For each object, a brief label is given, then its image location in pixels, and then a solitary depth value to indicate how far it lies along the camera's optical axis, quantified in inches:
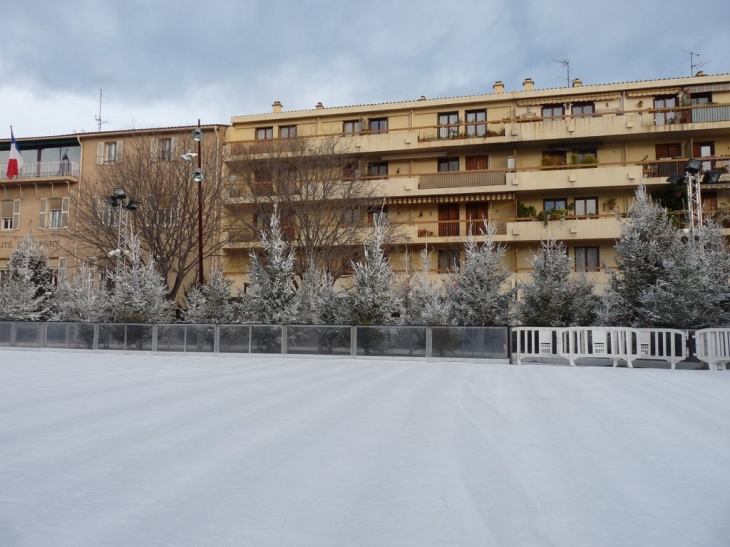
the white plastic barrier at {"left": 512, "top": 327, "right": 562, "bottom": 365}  680.4
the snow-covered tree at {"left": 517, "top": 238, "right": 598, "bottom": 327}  832.7
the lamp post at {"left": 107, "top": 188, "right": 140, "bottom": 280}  917.4
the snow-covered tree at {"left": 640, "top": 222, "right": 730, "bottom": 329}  693.3
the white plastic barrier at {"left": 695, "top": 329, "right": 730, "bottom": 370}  608.7
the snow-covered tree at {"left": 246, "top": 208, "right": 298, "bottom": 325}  868.6
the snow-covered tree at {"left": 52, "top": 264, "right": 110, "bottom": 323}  980.6
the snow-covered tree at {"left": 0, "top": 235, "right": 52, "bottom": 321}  1055.6
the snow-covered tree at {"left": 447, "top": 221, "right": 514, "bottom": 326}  839.1
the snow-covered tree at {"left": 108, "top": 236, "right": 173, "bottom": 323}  925.2
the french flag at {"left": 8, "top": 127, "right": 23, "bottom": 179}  1142.3
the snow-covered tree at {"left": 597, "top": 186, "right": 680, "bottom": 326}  823.7
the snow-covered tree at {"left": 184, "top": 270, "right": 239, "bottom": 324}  978.8
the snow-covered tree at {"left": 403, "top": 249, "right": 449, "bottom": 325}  842.2
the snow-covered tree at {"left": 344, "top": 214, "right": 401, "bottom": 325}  805.9
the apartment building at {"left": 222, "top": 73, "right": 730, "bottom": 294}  1237.1
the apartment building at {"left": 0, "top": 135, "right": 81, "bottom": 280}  1470.2
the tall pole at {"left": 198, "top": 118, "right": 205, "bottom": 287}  982.9
